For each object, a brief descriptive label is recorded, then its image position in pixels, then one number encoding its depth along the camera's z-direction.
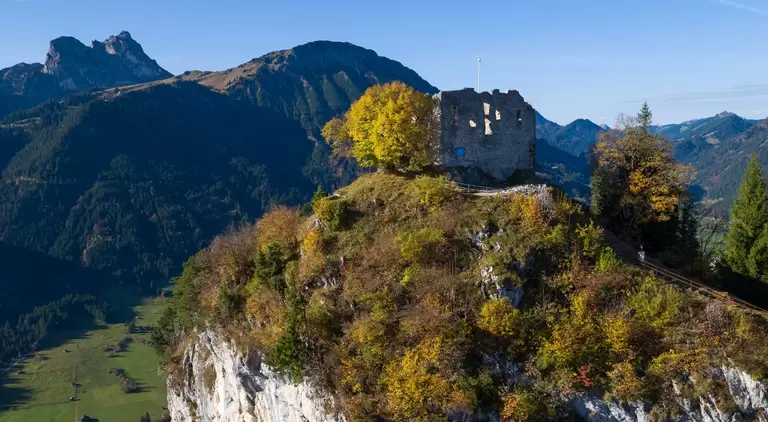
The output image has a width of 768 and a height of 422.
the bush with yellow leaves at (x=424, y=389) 33.22
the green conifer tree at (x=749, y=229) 43.72
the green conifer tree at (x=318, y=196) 47.52
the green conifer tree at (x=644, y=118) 50.44
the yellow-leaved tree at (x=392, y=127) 47.56
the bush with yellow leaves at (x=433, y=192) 42.91
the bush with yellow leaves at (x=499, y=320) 35.06
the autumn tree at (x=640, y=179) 46.03
